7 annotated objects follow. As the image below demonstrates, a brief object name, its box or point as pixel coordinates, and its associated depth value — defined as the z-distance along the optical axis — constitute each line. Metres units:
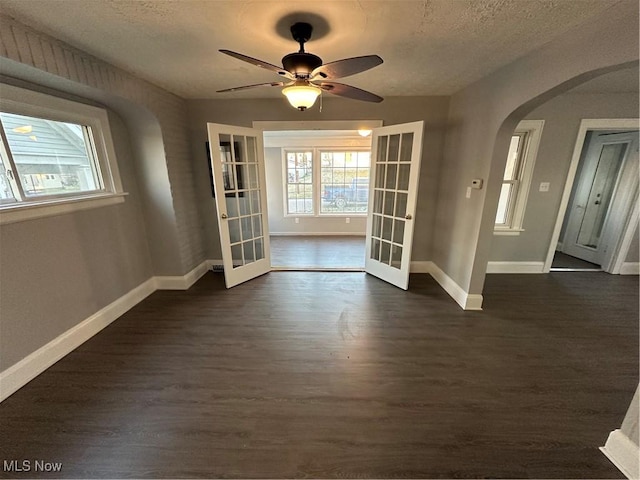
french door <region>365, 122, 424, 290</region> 3.00
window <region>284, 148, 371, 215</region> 5.94
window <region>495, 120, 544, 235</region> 3.29
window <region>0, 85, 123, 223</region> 1.83
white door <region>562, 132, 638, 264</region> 3.53
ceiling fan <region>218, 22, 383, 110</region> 1.42
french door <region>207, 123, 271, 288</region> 3.07
